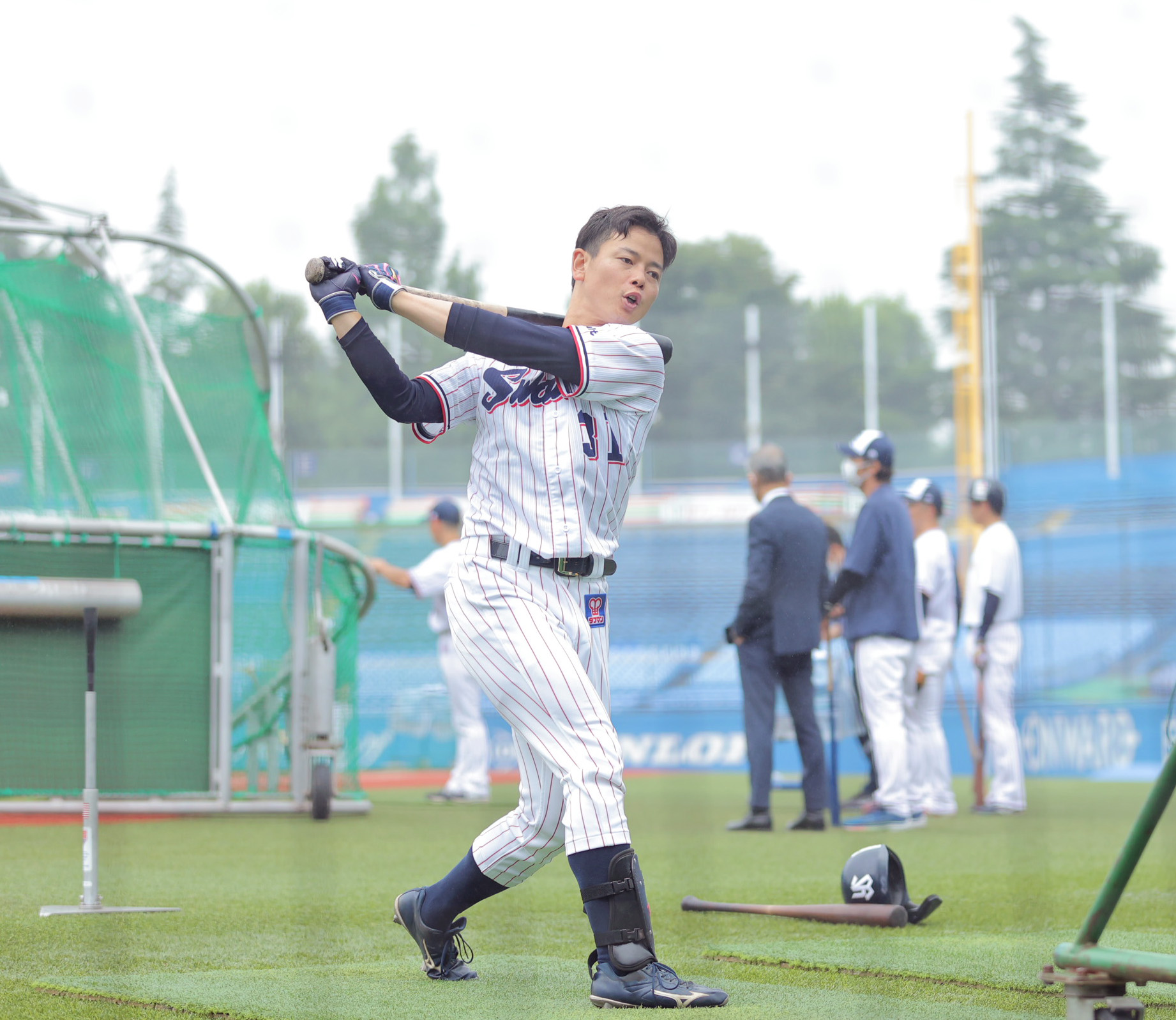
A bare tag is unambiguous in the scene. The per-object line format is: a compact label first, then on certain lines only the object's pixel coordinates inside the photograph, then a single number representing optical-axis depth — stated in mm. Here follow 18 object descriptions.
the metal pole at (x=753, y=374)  50344
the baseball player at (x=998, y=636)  17391
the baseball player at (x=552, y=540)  5734
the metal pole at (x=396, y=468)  45781
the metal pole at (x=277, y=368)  51847
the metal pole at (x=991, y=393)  31969
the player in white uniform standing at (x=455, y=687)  18250
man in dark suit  14992
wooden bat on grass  8258
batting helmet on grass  8531
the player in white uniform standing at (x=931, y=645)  16859
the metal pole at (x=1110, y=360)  46125
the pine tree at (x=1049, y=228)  64562
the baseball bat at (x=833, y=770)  15586
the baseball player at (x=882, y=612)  15281
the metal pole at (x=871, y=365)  54500
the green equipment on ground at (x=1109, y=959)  4109
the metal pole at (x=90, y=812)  8211
